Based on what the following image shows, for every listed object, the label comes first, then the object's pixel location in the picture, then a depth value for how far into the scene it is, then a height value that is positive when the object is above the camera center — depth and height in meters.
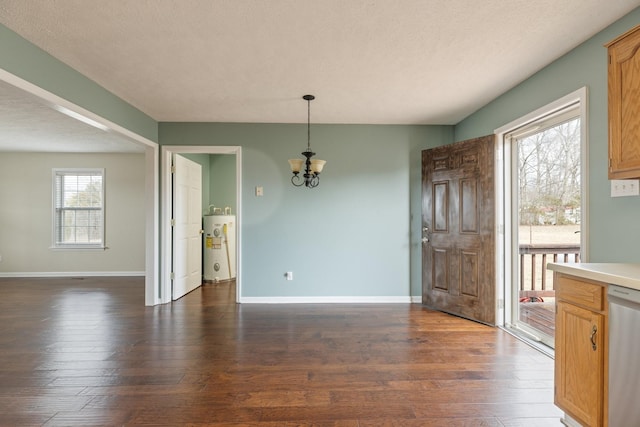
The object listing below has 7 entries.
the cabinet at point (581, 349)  1.59 -0.68
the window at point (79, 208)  6.54 +0.10
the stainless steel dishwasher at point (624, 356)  1.42 -0.62
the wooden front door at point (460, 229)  3.59 -0.17
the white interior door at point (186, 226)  4.67 -0.19
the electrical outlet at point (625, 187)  1.95 +0.17
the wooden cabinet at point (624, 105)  1.72 +0.59
